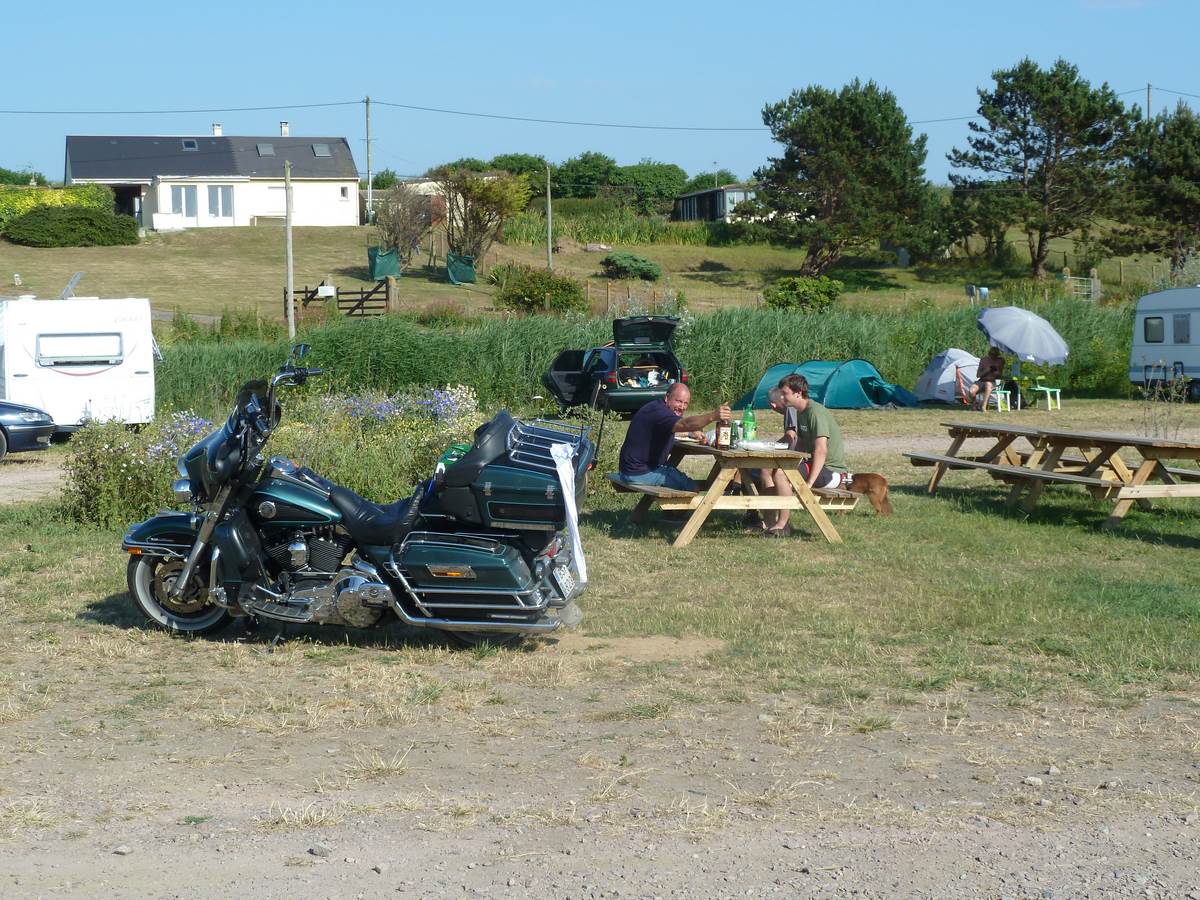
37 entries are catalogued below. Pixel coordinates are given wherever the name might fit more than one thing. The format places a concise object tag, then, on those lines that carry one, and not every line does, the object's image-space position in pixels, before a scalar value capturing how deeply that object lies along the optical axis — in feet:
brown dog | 36.91
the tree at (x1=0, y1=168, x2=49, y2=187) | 233.14
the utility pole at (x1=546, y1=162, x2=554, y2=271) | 153.17
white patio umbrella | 78.89
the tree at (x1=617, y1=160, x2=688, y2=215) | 267.80
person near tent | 76.69
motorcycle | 22.34
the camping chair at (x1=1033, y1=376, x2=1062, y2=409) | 79.20
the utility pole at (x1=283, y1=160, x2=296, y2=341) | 96.92
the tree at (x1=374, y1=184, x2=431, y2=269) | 155.53
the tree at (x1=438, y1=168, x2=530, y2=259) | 153.38
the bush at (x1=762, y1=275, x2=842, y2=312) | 132.98
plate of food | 33.91
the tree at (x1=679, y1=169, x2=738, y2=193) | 305.32
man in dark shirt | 34.06
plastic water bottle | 35.47
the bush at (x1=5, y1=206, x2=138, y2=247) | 155.63
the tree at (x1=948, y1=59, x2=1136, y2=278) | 157.79
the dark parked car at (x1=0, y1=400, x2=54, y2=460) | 55.93
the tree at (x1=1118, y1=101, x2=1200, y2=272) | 153.17
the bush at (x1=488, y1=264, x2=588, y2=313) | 122.11
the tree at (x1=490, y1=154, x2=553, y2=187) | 282.77
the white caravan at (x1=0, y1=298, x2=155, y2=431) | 63.16
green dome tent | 77.15
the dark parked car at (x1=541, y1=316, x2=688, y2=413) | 68.74
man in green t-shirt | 34.58
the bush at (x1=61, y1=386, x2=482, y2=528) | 36.42
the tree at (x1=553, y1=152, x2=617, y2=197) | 265.54
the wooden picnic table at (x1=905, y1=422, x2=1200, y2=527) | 34.83
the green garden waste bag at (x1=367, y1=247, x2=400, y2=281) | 147.13
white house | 181.27
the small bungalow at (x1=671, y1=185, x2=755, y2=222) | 237.04
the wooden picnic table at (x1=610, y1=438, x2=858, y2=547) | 32.81
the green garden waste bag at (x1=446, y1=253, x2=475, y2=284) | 148.46
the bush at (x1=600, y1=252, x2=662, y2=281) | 163.43
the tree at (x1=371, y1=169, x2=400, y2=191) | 248.52
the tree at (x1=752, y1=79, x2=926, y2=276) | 161.58
